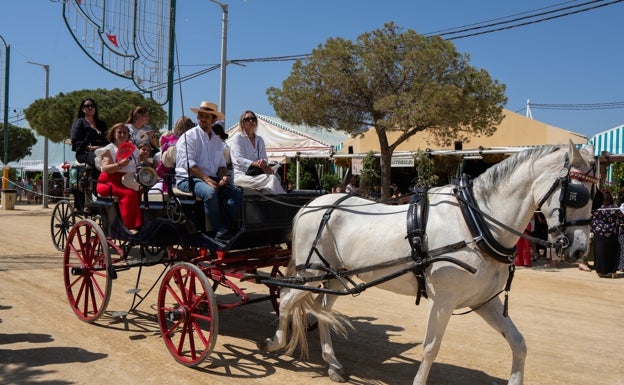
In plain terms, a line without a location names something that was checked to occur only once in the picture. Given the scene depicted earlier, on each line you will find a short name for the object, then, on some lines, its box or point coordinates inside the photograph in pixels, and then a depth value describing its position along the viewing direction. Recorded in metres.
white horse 3.77
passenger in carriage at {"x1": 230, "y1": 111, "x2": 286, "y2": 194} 5.84
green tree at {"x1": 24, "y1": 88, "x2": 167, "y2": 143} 22.34
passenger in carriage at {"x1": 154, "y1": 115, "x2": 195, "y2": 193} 5.95
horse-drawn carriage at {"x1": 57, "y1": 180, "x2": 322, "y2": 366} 5.17
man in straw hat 5.33
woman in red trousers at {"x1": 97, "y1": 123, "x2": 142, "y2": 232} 6.30
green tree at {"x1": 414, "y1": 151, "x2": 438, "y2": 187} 16.77
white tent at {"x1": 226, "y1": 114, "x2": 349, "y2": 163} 20.19
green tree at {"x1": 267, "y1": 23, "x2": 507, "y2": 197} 15.10
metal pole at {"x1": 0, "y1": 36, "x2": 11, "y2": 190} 21.90
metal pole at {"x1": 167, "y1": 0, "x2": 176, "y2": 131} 8.47
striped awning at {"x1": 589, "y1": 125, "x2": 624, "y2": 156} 13.67
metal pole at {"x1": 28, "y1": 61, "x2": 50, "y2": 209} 25.88
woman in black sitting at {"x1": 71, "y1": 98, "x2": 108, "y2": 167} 7.67
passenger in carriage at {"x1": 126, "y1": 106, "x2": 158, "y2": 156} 7.65
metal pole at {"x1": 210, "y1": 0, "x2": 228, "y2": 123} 17.00
